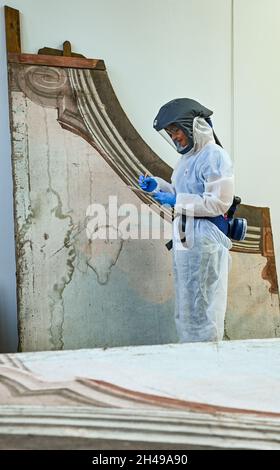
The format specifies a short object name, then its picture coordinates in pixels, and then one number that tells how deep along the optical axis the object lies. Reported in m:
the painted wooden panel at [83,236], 8.59
